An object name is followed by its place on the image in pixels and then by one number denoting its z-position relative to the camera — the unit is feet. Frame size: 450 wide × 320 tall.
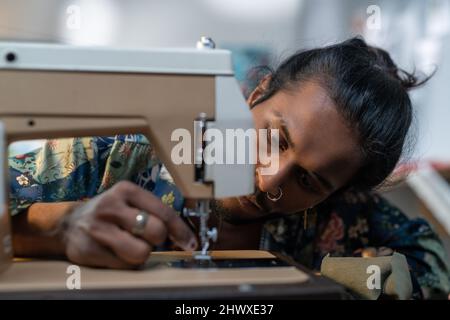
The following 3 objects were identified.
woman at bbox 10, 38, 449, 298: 2.61
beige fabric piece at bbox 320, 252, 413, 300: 2.97
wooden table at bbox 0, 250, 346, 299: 2.32
